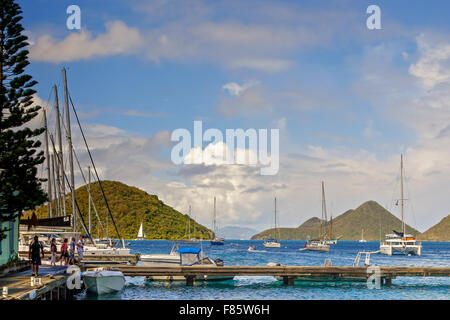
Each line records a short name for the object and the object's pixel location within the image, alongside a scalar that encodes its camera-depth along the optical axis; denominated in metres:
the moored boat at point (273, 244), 158.38
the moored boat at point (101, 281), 32.19
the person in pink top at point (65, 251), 35.94
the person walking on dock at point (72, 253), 36.19
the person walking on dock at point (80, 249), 38.28
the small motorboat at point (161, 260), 50.34
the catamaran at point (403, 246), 113.94
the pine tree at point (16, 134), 26.80
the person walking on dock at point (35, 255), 26.11
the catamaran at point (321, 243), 123.81
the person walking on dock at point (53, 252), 34.49
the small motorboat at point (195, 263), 38.81
